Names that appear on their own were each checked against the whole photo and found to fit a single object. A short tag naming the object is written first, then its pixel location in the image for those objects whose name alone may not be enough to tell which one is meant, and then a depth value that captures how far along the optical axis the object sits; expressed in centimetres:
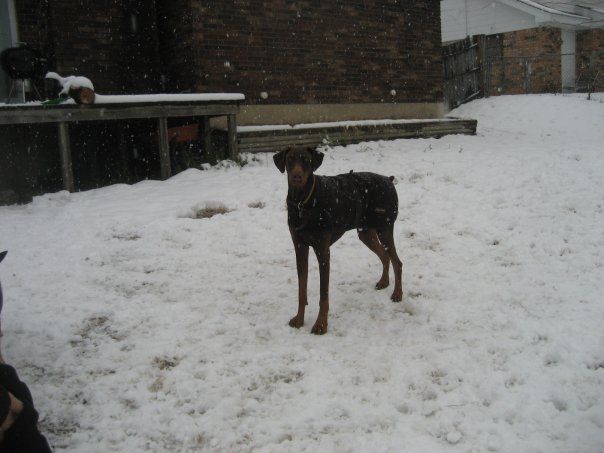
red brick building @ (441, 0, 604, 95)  2105
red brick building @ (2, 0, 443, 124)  955
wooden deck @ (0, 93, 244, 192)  716
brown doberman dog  375
